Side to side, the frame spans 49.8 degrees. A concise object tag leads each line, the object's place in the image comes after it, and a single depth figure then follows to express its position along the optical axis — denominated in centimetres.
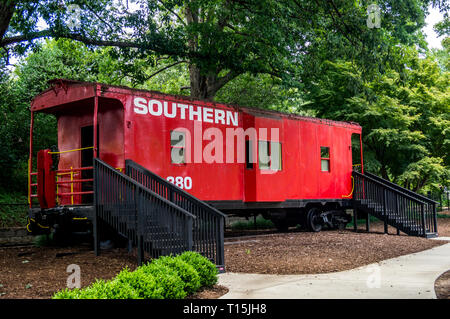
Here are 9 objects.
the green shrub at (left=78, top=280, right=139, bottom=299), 517
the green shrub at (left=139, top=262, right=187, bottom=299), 604
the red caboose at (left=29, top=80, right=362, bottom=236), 1109
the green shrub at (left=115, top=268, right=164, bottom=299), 565
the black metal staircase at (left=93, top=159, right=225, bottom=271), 852
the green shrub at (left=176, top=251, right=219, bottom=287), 704
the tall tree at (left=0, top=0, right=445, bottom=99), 1316
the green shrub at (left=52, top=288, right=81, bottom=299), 501
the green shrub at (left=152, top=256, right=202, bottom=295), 656
